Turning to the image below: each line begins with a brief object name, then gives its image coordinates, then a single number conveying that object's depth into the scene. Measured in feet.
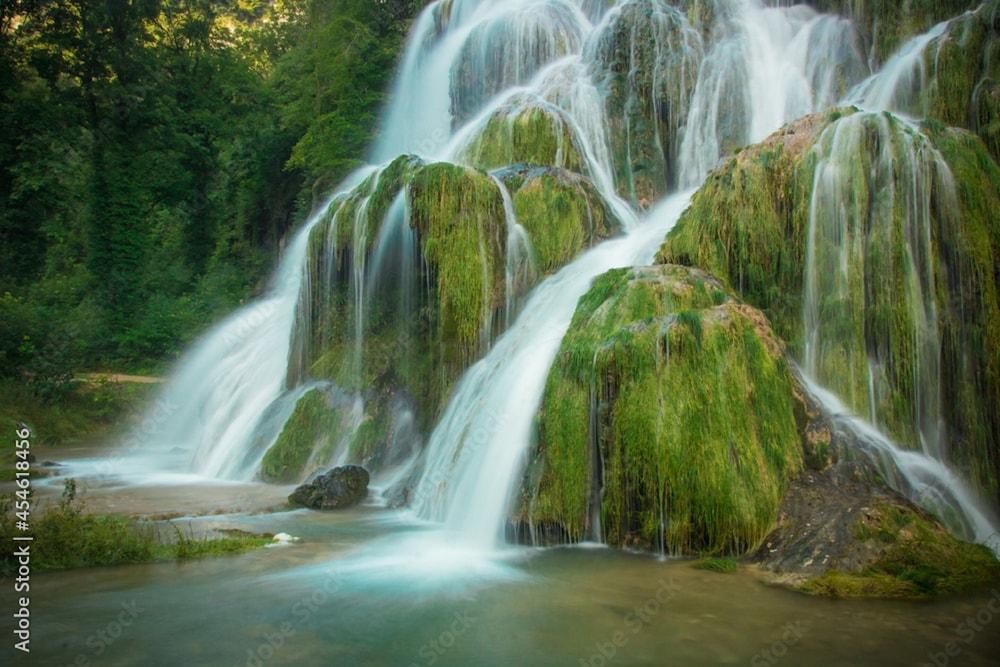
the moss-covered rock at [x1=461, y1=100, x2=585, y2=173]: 52.44
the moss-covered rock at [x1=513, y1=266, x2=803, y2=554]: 24.84
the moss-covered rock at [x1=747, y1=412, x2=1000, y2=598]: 21.33
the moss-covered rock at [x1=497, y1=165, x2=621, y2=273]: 43.11
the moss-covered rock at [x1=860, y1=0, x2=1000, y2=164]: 40.11
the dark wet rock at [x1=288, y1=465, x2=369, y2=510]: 33.65
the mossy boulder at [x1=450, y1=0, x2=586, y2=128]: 67.97
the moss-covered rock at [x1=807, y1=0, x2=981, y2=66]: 50.72
